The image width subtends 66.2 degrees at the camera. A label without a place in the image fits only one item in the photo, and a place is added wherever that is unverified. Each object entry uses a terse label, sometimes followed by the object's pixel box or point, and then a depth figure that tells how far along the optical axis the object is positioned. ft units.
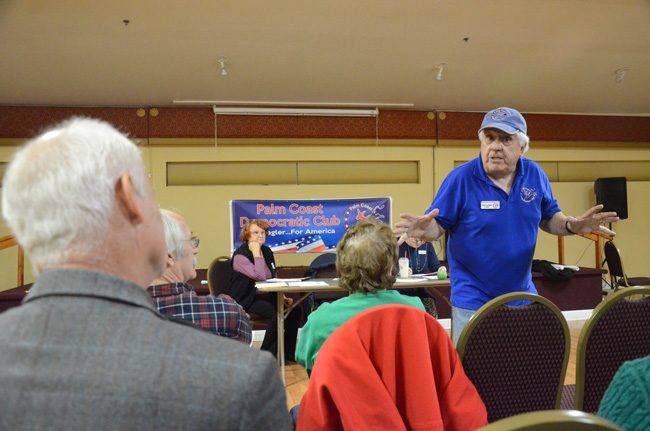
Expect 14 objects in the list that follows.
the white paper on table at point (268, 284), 12.62
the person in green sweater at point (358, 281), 5.09
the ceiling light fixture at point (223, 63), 19.31
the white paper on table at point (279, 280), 13.97
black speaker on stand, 25.30
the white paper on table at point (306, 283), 12.88
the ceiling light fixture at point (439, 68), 20.70
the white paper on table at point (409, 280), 13.53
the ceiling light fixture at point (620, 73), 22.09
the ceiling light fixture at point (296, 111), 22.81
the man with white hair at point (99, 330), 1.72
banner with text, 20.97
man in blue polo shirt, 6.42
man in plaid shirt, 4.92
